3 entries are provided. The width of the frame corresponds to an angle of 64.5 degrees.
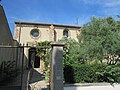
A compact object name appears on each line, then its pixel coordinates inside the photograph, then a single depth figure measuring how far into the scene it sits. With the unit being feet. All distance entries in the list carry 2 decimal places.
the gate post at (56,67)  12.84
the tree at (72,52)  21.78
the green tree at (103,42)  22.55
